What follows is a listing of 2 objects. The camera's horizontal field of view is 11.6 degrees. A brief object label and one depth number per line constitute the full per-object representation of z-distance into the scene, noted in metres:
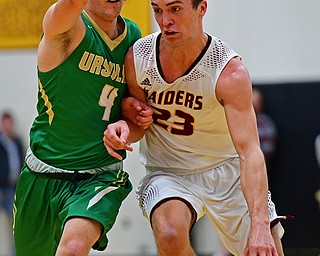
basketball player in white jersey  10.57
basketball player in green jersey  11.06
